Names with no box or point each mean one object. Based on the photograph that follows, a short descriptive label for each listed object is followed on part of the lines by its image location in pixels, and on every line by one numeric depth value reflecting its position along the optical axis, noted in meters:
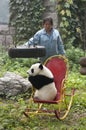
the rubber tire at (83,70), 7.76
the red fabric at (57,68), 7.66
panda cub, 7.12
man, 8.55
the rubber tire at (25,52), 6.65
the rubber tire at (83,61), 7.61
